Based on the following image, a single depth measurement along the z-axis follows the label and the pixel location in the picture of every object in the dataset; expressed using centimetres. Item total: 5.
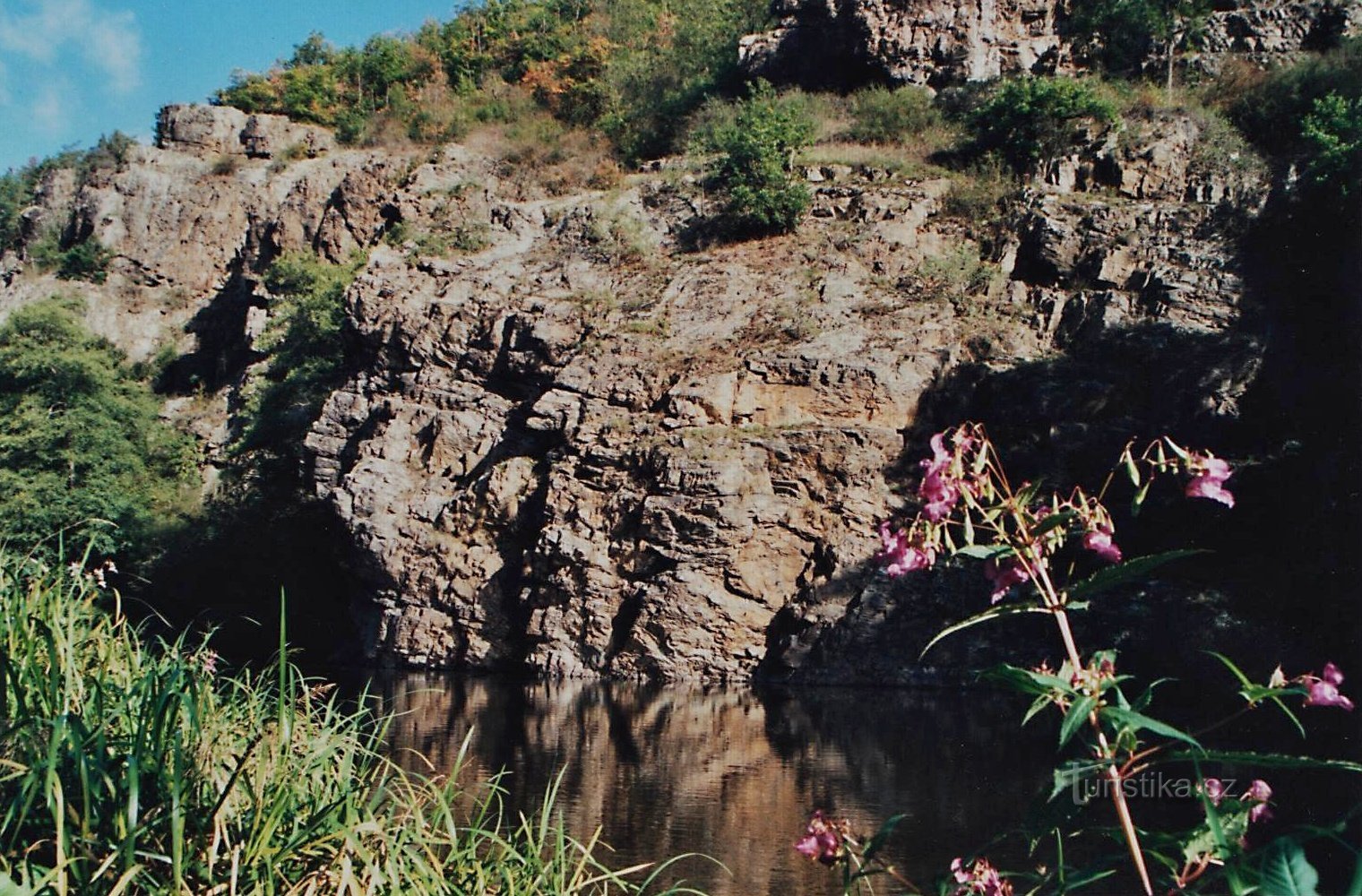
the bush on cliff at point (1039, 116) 2747
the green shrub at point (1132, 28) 3020
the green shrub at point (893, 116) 3062
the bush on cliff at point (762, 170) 2708
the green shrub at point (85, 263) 4131
